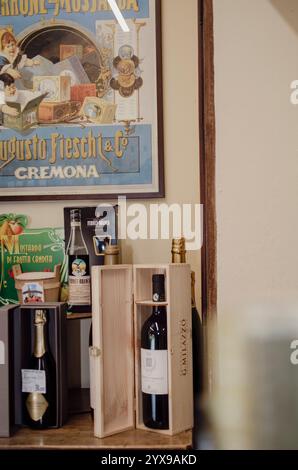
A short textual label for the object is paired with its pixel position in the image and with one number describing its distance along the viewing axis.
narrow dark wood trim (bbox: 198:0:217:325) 1.17
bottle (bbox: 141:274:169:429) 1.19
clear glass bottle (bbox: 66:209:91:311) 1.38
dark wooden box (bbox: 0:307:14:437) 1.21
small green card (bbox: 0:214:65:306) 1.56
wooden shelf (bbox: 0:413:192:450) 1.12
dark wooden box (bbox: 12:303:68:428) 1.26
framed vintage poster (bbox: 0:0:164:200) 1.57
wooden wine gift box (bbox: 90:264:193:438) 1.19
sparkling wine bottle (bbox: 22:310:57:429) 1.24
